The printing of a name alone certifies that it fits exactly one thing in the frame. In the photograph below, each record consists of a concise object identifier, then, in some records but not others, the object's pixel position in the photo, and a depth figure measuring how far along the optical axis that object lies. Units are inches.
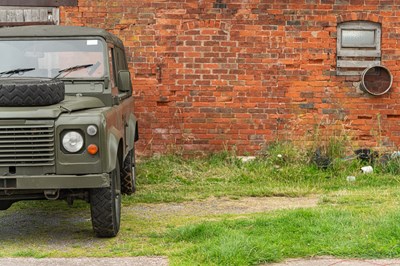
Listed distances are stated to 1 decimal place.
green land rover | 338.7
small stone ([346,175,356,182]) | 541.5
